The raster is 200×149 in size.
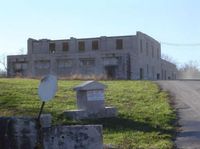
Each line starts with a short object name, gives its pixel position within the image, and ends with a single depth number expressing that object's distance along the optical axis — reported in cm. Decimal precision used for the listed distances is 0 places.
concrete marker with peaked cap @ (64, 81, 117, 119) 1683
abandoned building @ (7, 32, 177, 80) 7231
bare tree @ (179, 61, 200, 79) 12925
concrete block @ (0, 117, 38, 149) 816
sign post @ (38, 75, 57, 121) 828
